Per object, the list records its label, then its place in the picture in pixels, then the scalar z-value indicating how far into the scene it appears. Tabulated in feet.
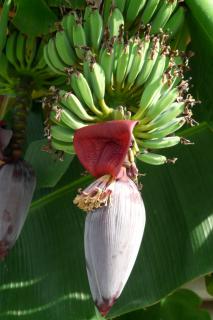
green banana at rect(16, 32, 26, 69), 6.07
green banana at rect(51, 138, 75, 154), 5.24
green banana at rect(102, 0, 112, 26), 5.64
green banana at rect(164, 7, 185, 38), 5.66
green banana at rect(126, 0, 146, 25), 5.52
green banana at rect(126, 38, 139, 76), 5.11
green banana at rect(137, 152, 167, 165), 5.18
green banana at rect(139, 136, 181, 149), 5.12
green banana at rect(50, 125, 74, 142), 5.13
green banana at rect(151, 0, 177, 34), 5.54
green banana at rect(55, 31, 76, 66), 5.45
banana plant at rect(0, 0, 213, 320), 4.72
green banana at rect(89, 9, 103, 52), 5.29
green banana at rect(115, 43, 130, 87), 5.07
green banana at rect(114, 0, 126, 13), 5.54
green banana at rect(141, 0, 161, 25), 5.54
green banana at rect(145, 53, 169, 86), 5.14
